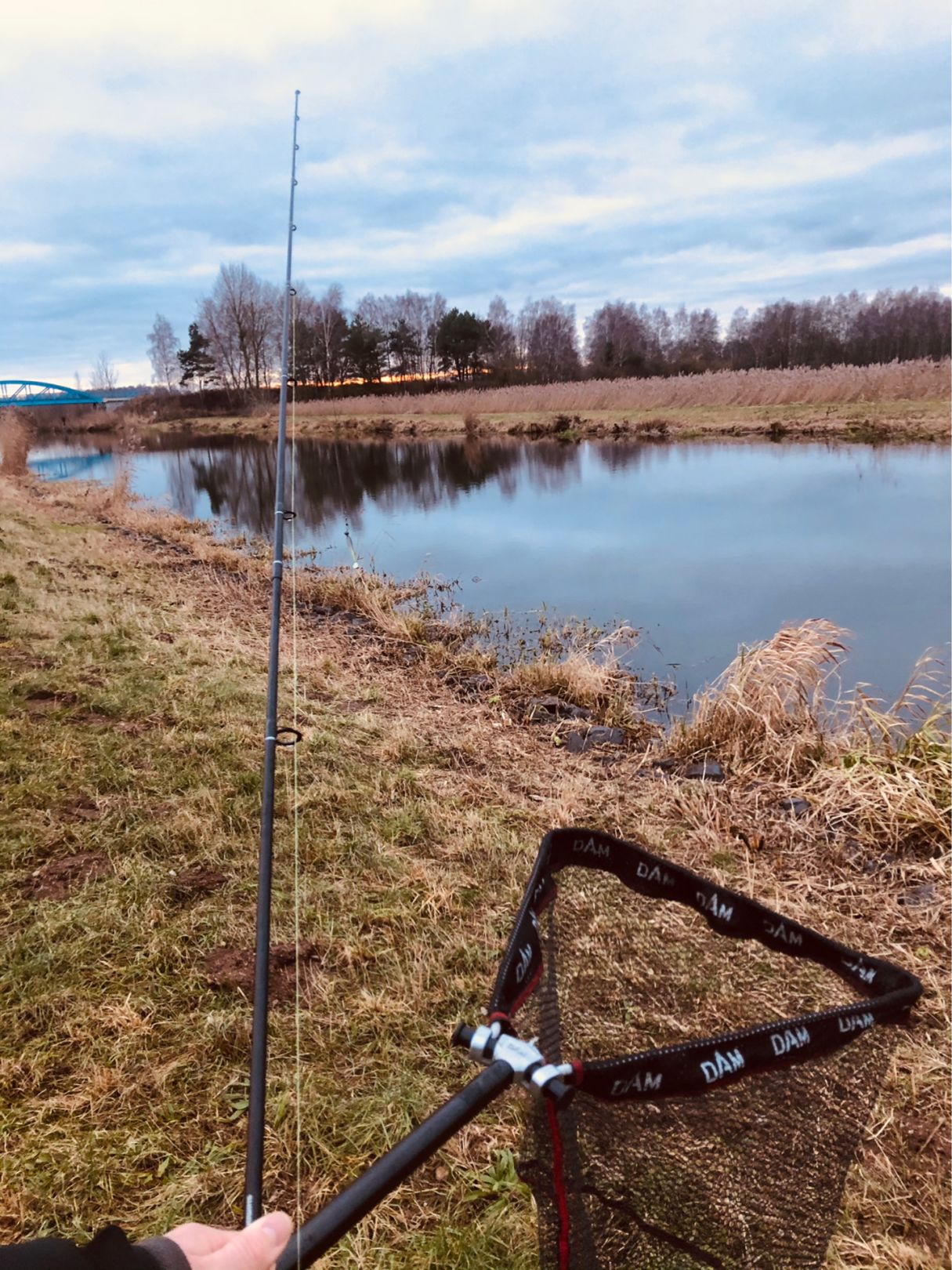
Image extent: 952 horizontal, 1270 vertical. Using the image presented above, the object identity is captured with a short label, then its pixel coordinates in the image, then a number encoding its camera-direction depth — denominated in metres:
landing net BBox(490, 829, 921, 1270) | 1.09
